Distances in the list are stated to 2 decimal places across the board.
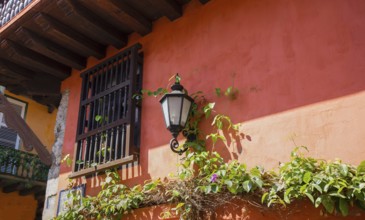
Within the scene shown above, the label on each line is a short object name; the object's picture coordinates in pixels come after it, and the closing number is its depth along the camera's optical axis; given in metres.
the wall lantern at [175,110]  4.35
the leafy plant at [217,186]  3.25
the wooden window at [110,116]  5.30
